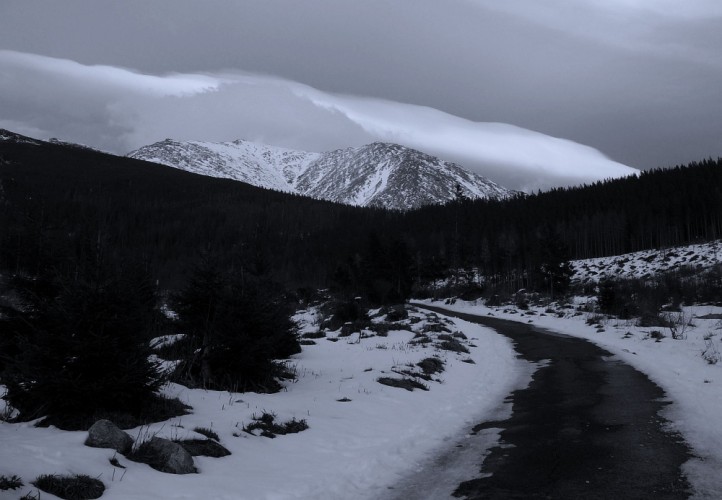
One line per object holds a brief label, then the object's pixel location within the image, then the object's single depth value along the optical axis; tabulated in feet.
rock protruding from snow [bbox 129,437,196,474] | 20.11
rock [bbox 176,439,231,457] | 22.50
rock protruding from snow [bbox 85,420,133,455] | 20.95
